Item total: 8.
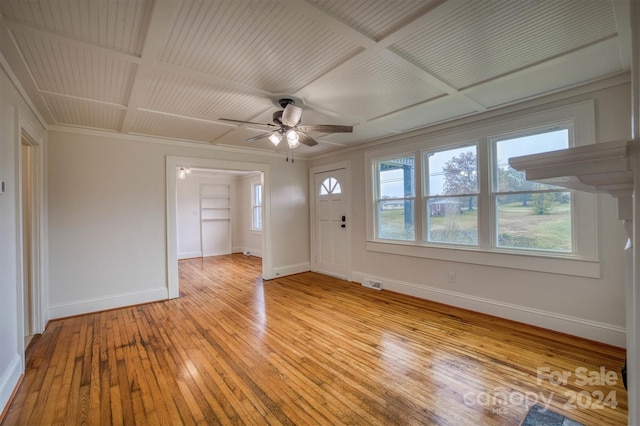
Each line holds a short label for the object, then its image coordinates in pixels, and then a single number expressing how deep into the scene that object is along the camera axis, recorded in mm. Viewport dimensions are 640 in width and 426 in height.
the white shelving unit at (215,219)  8039
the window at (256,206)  7805
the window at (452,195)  3510
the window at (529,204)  2840
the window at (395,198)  4180
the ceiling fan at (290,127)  2619
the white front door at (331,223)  5172
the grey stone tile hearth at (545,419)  1672
